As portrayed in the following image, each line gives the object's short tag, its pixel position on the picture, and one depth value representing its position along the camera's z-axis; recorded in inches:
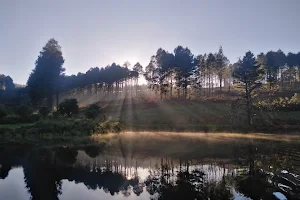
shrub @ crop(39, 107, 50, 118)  1631.2
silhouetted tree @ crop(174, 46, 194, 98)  2711.6
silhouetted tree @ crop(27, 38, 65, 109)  2285.9
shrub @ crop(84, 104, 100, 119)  1748.3
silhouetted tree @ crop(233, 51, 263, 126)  1809.8
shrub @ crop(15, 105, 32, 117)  1556.3
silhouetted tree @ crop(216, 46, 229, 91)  2952.8
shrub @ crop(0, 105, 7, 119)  1483.8
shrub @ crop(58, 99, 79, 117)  1705.2
